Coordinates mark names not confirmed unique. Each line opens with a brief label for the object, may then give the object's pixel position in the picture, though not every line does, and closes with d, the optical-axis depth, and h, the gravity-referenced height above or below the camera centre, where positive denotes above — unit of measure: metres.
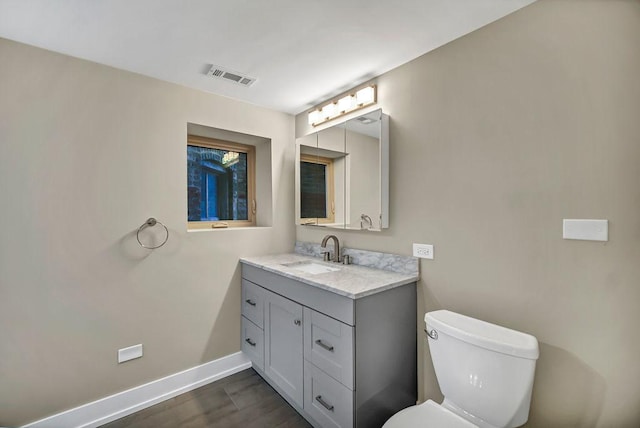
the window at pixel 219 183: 2.51 +0.24
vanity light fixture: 2.09 +0.82
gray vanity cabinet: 1.50 -0.83
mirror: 1.99 +0.27
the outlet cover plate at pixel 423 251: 1.79 -0.26
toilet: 1.17 -0.72
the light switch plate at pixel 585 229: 1.21 -0.09
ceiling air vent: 1.98 +0.95
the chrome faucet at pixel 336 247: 2.33 -0.31
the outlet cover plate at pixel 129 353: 1.94 -0.98
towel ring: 2.02 -0.11
